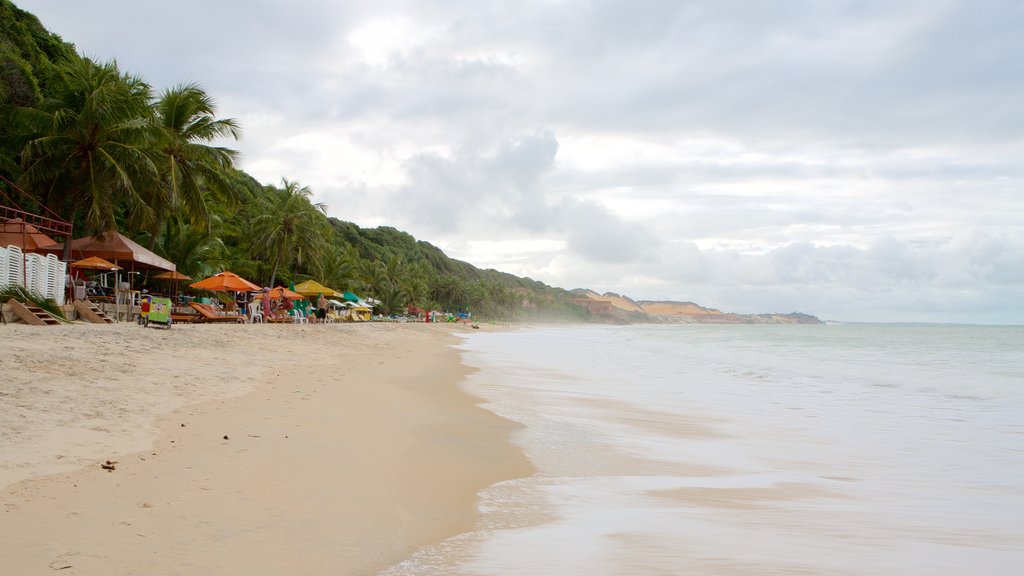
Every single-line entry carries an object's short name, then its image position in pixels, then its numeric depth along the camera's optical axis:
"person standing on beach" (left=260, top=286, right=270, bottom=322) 26.72
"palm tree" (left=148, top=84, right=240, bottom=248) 22.84
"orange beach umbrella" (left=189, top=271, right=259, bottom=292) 25.28
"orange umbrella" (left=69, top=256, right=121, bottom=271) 19.39
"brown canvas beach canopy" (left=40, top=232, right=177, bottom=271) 19.81
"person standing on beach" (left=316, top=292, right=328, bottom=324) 33.66
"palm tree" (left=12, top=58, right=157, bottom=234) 19.77
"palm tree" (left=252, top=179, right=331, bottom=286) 38.81
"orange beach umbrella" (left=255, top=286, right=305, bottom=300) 31.92
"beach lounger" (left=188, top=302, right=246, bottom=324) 21.80
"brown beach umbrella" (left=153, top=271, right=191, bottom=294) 25.12
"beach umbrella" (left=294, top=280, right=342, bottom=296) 33.59
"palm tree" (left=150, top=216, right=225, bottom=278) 29.62
